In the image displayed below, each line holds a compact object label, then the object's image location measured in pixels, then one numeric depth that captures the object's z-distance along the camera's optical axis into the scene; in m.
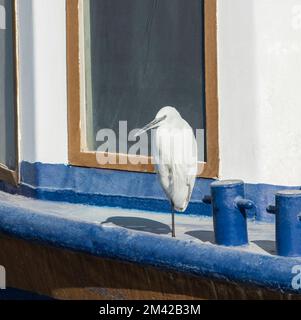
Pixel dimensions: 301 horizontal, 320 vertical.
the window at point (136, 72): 7.39
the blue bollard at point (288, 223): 6.36
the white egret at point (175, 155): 6.85
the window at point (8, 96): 8.43
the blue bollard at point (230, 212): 6.66
